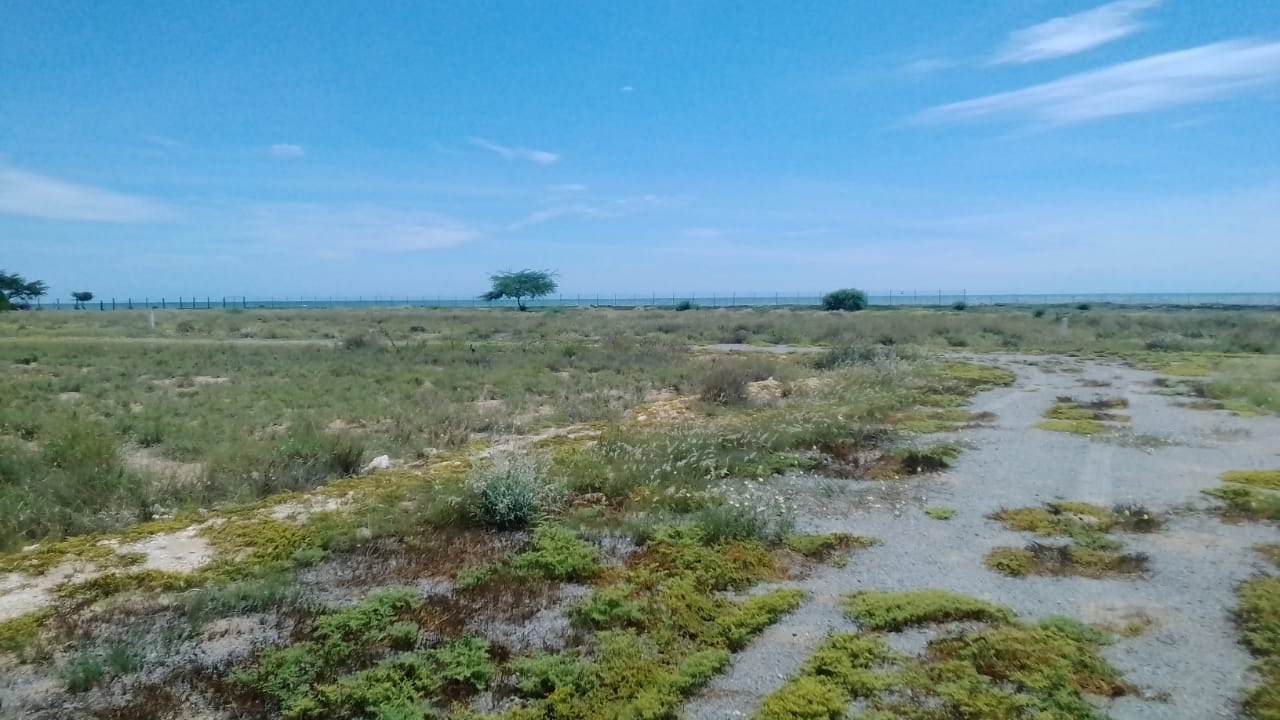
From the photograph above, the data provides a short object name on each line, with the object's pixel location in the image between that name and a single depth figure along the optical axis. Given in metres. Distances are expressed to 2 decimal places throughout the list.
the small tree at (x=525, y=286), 89.56
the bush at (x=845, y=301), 74.69
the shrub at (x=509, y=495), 7.86
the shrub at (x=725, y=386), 16.75
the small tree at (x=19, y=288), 83.75
